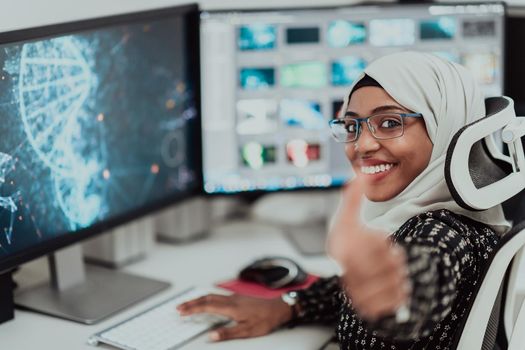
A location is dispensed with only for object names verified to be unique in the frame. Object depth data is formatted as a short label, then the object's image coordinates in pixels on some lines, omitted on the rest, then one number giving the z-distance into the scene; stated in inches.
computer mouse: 75.5
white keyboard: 66.6
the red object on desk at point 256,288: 74.8
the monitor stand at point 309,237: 82.8
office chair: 59.5
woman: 61.1
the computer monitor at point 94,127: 66.7
